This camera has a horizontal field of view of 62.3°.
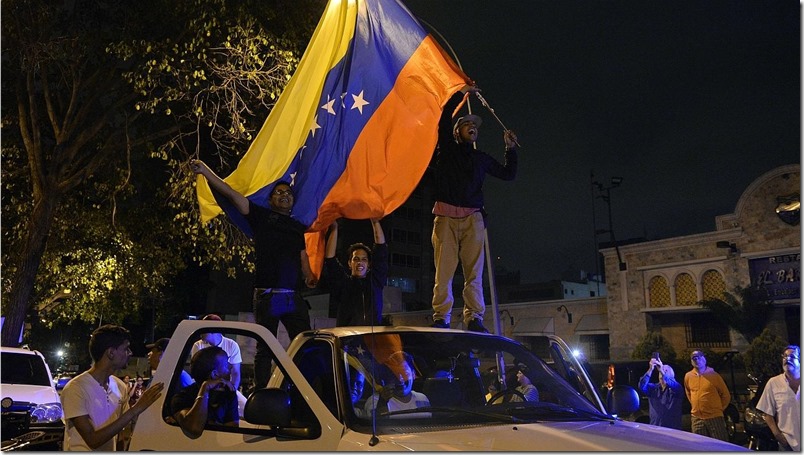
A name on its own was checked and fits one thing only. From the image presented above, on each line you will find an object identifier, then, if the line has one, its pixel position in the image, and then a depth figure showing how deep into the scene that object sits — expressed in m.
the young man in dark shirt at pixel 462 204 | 5.63
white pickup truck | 2.82
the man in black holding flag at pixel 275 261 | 5.10
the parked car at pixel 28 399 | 9.12
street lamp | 32.03
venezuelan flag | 5.71
